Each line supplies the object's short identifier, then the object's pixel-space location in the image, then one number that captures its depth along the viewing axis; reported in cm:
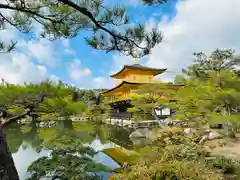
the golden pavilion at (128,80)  1806
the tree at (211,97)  620
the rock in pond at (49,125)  1511
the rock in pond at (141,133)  1098
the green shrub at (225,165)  502
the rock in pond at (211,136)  895
